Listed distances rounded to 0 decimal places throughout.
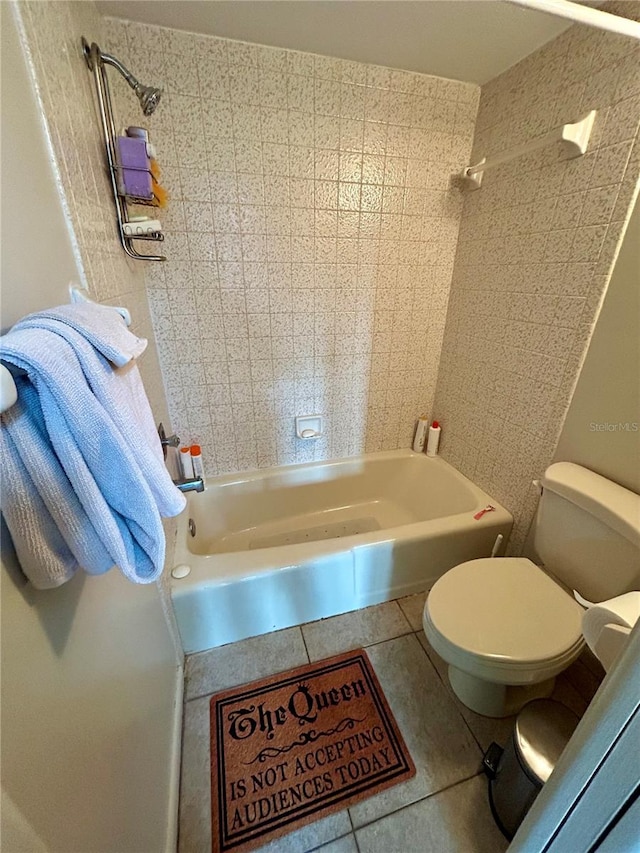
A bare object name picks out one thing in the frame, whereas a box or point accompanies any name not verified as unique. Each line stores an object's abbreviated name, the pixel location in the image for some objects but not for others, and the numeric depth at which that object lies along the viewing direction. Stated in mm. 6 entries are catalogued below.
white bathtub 1258
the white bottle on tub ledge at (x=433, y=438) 1885
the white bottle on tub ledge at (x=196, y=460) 1566
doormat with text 919
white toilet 915
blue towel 354
